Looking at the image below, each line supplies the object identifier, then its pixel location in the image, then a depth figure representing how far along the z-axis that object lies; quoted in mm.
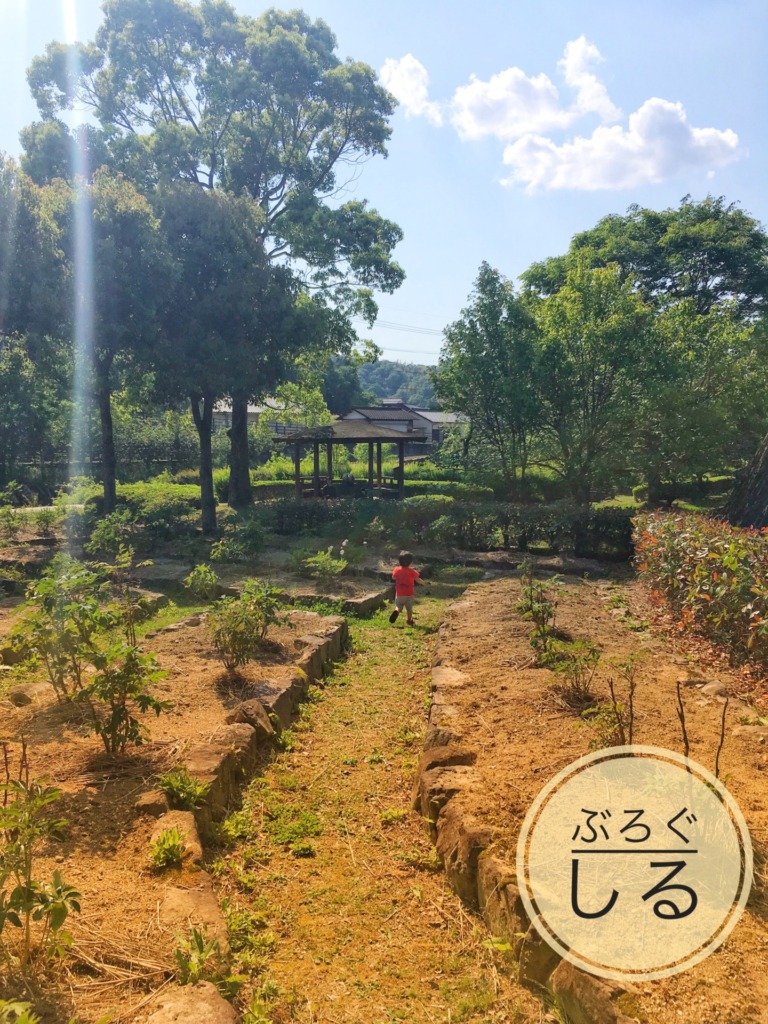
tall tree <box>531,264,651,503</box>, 13508
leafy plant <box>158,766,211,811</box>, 3307
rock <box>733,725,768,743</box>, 3652
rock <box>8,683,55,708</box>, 4648
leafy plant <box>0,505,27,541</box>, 12859
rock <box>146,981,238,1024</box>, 1912
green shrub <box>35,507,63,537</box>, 13375
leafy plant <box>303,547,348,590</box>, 9602
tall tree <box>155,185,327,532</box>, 13773
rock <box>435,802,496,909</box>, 2875
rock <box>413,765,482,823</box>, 3398
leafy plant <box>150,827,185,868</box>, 2812
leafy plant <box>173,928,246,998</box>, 2109
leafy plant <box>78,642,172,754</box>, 3626
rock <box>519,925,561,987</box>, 2295
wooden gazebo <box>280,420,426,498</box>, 17234
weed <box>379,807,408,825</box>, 3635
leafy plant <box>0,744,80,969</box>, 1921
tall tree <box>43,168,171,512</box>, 12492
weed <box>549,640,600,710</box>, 4254
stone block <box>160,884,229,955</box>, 2385
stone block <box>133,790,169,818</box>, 3223
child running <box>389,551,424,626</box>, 7922
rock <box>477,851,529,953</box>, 2479
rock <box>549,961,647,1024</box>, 1950
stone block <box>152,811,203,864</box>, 2915
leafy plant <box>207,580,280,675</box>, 5340
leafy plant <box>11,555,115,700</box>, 4078
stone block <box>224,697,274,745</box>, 4383
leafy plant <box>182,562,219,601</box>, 7773
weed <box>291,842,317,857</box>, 3311
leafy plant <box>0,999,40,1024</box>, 1478
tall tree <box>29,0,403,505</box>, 17031
